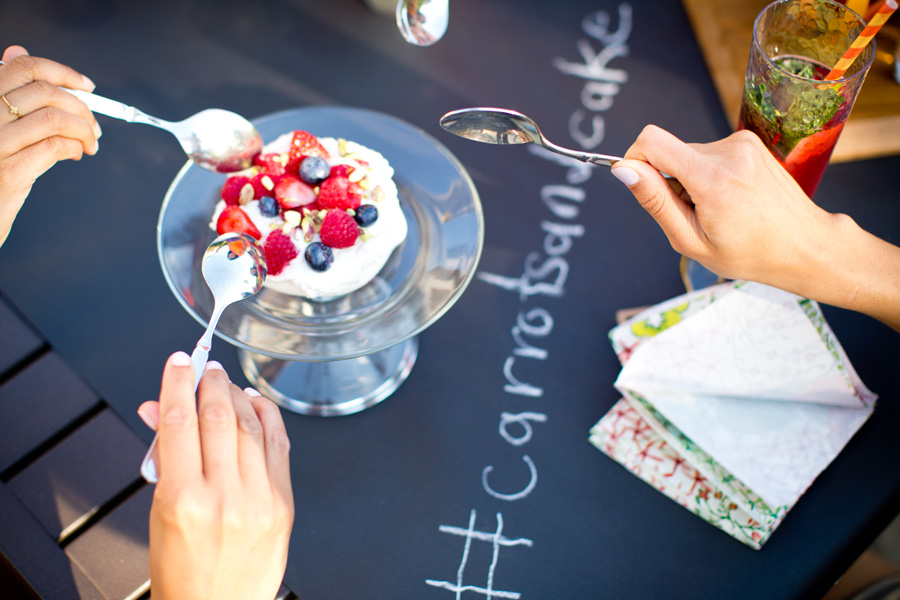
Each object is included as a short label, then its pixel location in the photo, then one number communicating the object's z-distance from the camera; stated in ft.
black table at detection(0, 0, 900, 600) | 2.95
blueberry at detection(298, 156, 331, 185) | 3.18
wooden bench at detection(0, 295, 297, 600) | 2.81
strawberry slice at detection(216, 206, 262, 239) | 3.05
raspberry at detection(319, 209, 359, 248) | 3.05
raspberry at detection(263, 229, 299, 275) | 3.02
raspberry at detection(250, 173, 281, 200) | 3.22
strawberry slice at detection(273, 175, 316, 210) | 3.21
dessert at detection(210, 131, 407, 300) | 3.06
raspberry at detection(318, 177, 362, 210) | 3.17
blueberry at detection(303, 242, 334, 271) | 3.00
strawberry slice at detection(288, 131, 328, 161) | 3.24
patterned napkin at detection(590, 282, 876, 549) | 2.94
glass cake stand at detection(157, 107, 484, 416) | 2.86
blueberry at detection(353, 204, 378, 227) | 3.14
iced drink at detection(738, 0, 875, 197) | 2.85
